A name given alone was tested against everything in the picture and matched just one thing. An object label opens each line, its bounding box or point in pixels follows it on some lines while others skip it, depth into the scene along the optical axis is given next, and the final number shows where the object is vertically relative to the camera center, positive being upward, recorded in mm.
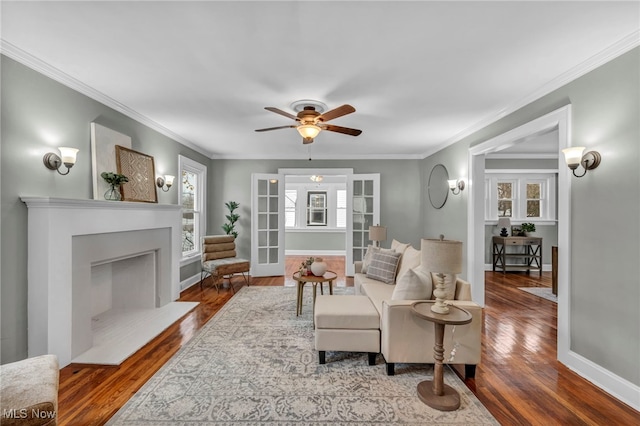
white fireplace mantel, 2387 -479
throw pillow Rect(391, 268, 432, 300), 2502 -633
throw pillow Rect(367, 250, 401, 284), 3684 -691
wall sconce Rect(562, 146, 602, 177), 2311 +453
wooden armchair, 4871 -842
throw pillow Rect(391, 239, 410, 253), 3867 -462
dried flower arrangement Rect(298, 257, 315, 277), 3662 -705
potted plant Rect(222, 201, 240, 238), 5836 -128
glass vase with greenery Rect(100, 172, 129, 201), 3094 +297
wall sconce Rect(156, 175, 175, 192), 4238 +447
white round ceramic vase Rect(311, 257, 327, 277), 3547 -673
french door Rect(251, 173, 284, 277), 6059 -270
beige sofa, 2340 -997
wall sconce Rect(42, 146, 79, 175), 2527 +453
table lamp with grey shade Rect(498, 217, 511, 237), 6504 -248
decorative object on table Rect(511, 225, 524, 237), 6547 -404
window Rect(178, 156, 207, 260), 5227 +154
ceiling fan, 2787 +934
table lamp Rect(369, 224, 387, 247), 4891 -341
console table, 6312 -873
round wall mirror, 5176 +506
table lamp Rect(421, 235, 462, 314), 2061 -334
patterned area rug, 1909 -1325
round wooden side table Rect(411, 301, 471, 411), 2000 -1144
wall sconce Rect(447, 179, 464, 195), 4561 +448
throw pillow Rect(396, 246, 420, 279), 3316 -553
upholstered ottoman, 2525 -1029
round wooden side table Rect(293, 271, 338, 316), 3486 -797
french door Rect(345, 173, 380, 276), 6238 +16
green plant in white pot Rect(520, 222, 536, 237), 6496 -311
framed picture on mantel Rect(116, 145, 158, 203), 3412 +463
